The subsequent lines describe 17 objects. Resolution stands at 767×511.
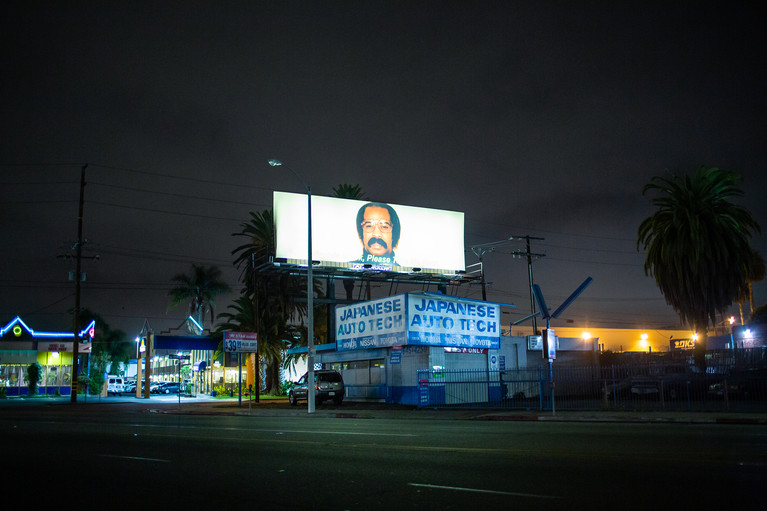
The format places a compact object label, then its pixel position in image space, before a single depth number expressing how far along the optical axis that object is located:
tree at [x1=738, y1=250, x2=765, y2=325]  76.36
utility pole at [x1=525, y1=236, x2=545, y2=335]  58.41
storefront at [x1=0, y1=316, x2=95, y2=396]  66.69
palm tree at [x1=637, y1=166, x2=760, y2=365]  35.22
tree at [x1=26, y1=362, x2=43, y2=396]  64.12
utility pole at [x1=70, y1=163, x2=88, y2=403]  47.81
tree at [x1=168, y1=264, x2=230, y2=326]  85.06
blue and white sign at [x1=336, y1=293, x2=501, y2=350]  34.72
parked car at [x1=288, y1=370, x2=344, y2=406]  36.94
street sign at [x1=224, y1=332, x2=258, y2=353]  35.00
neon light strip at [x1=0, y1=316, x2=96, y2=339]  67.50
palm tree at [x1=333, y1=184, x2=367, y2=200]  55.00
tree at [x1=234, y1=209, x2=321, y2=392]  53.78
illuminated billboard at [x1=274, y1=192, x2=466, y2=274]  42.22
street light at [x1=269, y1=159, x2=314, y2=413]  30.16
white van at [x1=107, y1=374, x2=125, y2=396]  69.06
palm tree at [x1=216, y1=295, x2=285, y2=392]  53.72
